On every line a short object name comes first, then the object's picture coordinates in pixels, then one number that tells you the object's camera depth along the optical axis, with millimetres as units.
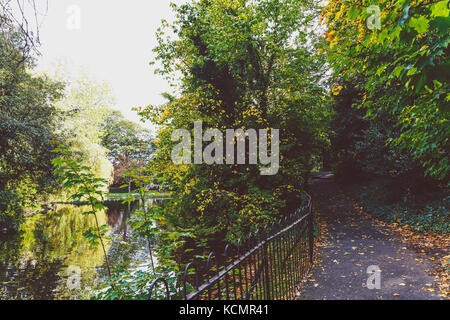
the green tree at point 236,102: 9648
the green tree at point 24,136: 11627
